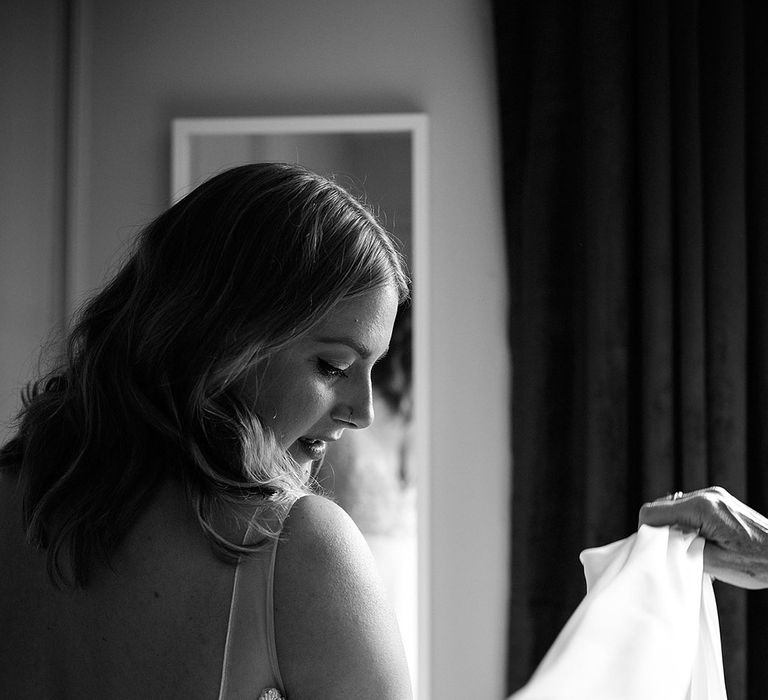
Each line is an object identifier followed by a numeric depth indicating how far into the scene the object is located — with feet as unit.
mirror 7.57
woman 2.67
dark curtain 7.00
